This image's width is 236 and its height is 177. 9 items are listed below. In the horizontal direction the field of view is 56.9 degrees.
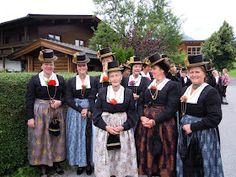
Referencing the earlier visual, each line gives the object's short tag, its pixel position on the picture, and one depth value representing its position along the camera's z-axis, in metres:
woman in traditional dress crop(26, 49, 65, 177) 3.27
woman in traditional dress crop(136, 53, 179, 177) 2.95
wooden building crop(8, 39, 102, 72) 11.35
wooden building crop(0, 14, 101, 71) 13.20
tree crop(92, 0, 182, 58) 19.66
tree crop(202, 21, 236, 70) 26.55
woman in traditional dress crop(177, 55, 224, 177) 2.58
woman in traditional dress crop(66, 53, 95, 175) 3.46
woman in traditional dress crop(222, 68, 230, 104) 11.05
